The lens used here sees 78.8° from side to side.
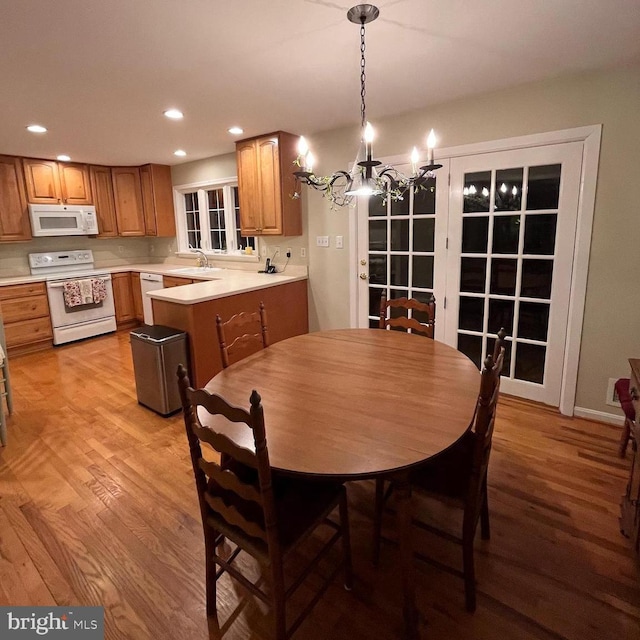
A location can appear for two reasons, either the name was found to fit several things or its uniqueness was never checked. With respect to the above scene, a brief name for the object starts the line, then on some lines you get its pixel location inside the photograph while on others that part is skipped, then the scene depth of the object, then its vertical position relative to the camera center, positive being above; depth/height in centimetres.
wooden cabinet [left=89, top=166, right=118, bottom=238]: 522 +57
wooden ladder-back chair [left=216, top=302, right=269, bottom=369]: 203 -51
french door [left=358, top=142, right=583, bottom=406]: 274 -13
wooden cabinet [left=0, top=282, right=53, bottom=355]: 434 -81
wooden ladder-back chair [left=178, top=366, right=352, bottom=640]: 110 -90
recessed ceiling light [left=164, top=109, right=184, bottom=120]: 302 +99
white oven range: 470 -68
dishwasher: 502 -57
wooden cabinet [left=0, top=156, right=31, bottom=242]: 443 +50
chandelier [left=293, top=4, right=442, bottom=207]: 168 +31
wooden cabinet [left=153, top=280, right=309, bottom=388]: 304 -63
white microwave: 465 +30
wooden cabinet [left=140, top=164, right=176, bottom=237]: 532 +57
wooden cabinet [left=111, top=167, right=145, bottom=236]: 538 +58
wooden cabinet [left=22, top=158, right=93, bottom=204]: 463 +76
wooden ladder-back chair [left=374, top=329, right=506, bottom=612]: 125 -91
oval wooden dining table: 117 -63
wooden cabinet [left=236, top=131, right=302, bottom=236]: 373 +53
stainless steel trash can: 291 -90
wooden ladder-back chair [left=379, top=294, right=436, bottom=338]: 242 -54
